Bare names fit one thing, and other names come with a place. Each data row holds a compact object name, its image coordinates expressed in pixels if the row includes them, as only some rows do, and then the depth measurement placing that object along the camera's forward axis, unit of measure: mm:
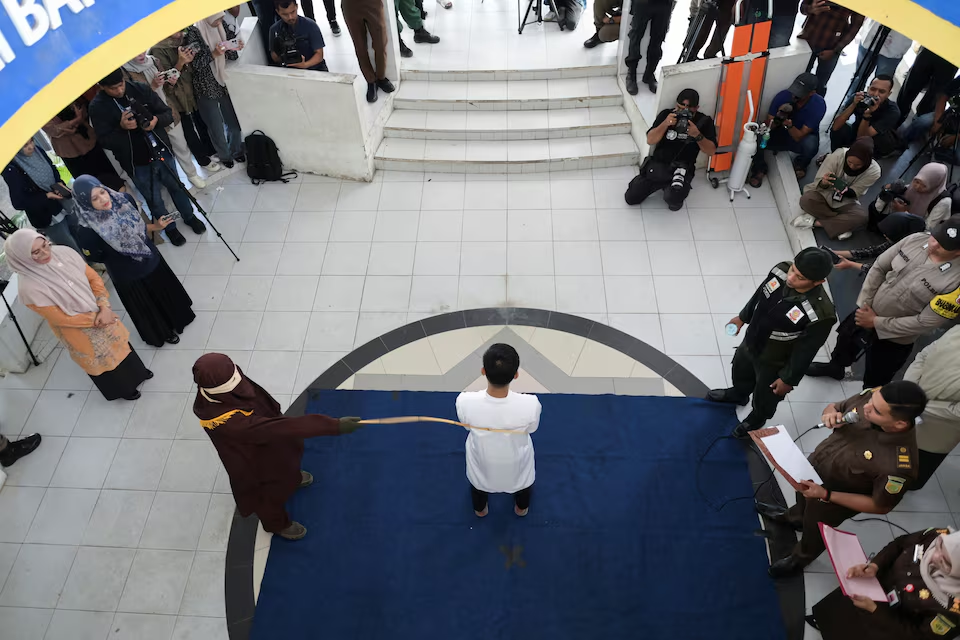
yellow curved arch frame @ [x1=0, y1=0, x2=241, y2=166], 1951
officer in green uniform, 3594
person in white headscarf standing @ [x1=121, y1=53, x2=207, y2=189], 5688
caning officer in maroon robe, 3277
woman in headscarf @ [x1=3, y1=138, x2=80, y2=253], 4707
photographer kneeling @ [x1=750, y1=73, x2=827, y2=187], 5832
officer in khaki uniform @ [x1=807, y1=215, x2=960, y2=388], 3786
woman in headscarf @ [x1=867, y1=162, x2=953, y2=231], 4734
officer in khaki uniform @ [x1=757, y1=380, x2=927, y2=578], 2932
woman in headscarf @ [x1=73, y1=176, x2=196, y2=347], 4453
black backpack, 6688
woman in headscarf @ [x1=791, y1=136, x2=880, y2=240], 5371
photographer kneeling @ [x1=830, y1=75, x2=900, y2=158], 5742
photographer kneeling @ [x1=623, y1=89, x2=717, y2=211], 5844
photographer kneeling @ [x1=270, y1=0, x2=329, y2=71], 6227
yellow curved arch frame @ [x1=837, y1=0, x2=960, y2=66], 2260
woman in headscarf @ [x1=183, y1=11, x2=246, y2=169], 6016
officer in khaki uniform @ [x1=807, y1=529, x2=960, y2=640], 2604
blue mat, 3805
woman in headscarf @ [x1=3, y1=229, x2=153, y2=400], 4027
